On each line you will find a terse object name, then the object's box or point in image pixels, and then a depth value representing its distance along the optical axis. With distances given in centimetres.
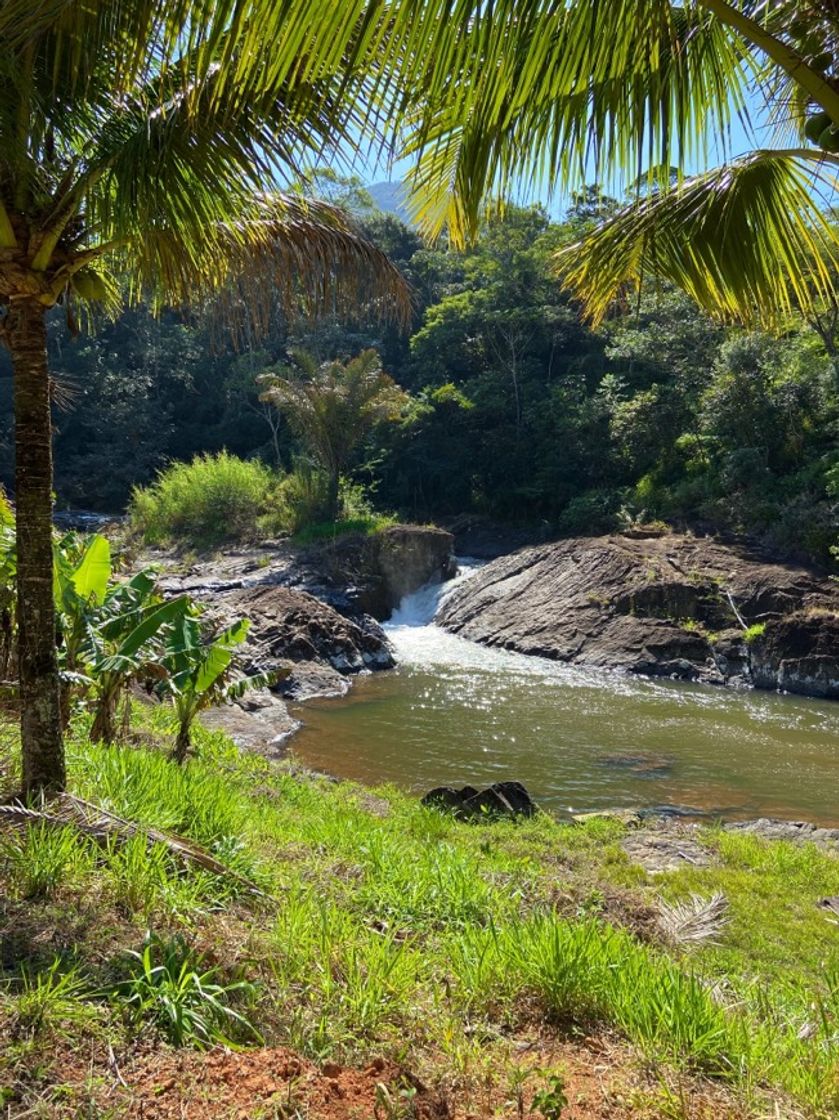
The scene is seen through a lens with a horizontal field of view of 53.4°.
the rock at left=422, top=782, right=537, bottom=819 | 865
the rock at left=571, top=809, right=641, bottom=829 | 865
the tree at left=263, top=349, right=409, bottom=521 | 2697
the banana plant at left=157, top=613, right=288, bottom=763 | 670
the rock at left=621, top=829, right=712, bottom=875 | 732
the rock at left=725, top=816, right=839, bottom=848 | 837
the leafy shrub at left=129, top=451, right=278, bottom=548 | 2895
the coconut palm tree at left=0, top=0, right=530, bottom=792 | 325
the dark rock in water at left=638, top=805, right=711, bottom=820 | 950
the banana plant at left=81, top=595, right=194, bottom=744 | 620
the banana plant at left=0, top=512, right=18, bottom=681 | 648
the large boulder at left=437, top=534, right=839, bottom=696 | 1689
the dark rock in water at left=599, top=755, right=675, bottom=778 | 1135
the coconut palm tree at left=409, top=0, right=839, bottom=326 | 229
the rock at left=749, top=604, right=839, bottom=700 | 1608
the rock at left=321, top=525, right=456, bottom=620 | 2328
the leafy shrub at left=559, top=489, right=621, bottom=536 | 2667
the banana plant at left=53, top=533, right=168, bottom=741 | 634
